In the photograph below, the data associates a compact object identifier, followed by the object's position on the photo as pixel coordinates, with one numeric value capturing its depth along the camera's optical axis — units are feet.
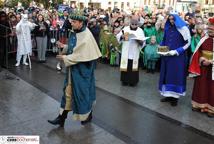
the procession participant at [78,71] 11.71
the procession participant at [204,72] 14.53
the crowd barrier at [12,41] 22.36
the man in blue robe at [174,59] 15.46
